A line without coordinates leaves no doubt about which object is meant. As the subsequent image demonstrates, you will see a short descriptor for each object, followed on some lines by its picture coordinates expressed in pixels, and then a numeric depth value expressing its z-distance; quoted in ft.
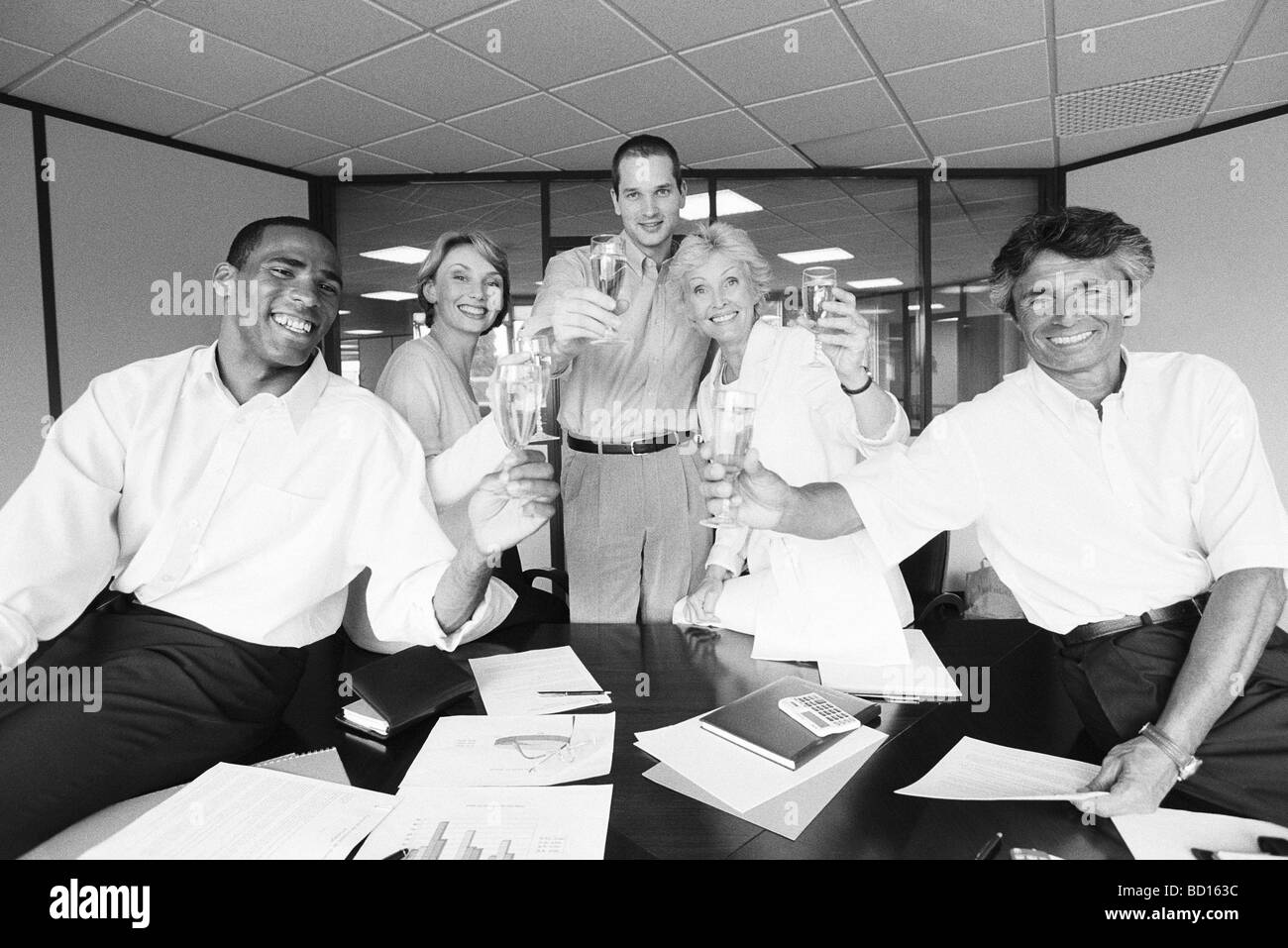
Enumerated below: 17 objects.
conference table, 3.29
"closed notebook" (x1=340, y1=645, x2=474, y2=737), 4.36
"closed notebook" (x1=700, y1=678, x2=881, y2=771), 3.98
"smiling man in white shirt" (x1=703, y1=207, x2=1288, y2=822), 4.44
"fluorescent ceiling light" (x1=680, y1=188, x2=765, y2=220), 19.38
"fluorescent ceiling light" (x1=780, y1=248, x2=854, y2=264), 21.50
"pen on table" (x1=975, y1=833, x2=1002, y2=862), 3.12
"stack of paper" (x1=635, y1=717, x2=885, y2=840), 3.54
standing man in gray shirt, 8.73
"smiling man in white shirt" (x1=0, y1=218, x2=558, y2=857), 4.96
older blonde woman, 5.72
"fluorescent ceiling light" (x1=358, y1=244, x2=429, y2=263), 19.88
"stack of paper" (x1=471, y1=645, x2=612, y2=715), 4.72
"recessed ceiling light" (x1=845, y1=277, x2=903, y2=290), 20.51
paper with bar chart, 3.26
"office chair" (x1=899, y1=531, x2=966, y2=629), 8.71
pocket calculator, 4.22
